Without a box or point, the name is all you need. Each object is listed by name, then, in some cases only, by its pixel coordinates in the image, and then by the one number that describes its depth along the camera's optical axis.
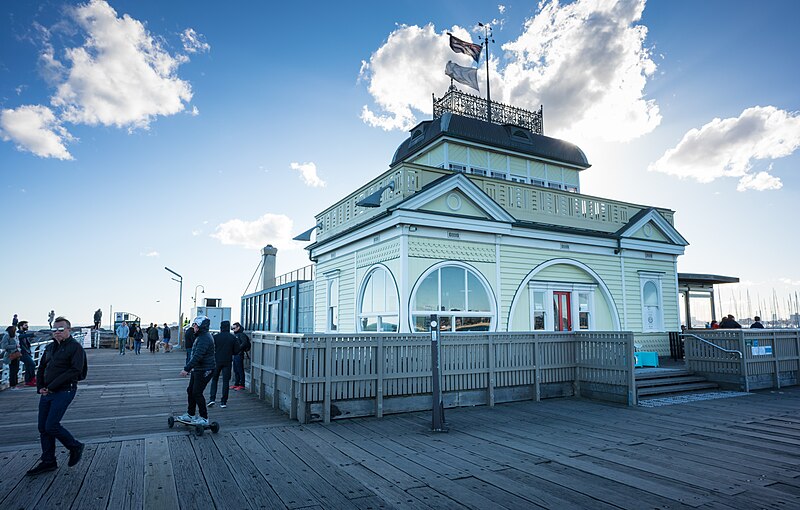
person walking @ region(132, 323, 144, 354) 27.69
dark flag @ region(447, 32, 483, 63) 21.09
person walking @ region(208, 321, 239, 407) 10.65
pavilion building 13.28
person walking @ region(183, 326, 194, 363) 15.50
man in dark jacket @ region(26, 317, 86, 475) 5.72
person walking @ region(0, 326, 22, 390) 12.90
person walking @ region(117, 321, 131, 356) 27.20
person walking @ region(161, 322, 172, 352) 31.66
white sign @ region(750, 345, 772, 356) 12.49
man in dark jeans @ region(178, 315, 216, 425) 7.73
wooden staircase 11.45
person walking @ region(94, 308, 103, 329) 40.46
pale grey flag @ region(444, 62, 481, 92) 21.05
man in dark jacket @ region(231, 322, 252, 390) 11.98
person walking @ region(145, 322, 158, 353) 30.11
